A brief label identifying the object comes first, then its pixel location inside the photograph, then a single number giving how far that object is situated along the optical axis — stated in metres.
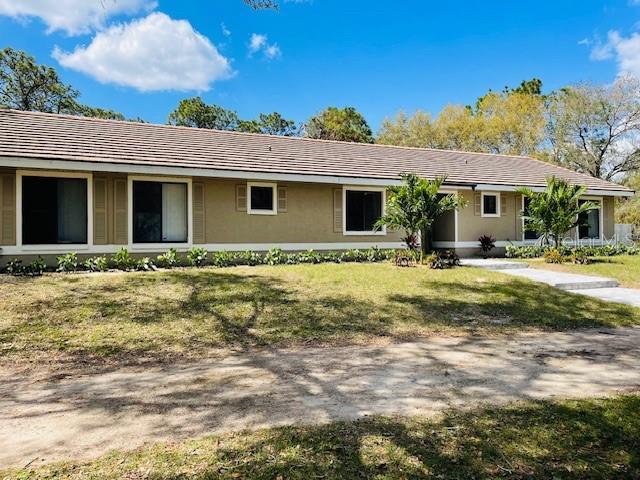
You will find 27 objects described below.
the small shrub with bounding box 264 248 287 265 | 13.84
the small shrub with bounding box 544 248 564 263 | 15.58
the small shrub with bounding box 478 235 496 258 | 17.86
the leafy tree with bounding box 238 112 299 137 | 43.25
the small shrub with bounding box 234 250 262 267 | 13.60
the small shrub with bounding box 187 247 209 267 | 12.83
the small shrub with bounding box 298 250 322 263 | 14.38
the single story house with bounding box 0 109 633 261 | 12.20
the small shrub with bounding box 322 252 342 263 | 14.79
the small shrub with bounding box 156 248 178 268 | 12.53
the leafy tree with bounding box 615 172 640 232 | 35.59
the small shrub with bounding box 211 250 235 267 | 12.98
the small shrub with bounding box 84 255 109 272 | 11.53
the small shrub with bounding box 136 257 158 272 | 11.83
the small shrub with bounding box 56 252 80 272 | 11.37
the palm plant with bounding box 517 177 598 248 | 15.53
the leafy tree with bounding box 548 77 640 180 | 33.44
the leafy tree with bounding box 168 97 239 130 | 40.84
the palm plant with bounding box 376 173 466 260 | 13.27
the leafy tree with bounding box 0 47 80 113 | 29.22
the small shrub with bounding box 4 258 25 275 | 10.75
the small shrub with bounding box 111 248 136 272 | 11.80
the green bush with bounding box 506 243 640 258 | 17.61
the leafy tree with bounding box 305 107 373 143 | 42.62
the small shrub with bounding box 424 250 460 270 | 13.16
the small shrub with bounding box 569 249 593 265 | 15.23
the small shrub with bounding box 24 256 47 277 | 10.71
